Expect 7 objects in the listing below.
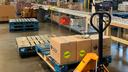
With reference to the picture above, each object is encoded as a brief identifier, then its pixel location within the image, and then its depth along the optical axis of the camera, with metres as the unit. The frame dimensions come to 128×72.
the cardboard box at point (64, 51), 2.25
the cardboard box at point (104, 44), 2.43
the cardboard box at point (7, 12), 7.12
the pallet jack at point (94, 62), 1.99
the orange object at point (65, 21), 5.24
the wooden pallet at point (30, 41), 3.24
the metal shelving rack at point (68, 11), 3.98
